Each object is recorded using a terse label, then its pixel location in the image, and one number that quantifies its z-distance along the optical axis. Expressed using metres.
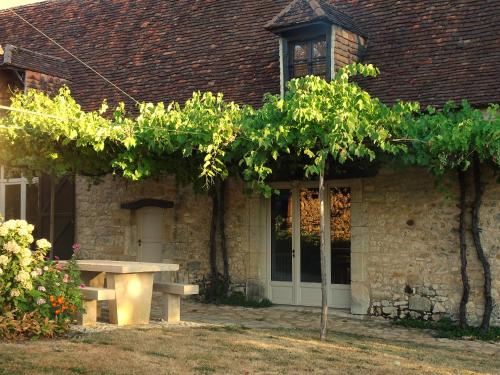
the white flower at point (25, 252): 7.75
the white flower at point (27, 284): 7.67
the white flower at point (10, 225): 7.75
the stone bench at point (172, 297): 9.27
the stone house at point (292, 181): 10.41
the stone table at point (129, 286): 8.82
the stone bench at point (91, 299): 8.52
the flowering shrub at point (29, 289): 7.58
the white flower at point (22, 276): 7.61
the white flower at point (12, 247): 7.61
